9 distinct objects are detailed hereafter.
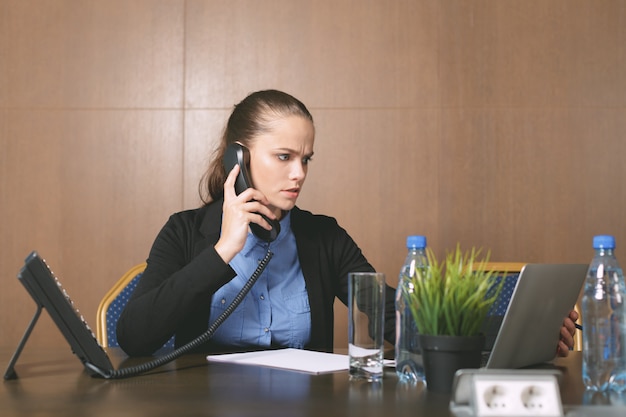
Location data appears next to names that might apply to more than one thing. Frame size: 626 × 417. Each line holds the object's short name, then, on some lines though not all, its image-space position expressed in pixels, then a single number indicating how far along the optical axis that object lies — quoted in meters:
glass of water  1.23
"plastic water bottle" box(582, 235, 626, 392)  1.16
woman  1.63
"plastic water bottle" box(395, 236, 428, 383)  1.25
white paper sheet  1.36
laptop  1.19
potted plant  1.13
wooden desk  1.00
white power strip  0.90
